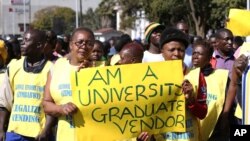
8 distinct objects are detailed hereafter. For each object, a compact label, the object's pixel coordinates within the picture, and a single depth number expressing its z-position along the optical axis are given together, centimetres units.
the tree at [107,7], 7258
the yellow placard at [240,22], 691
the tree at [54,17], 9595
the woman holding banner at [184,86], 563
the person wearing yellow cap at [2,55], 825
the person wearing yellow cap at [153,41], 902
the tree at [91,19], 11770
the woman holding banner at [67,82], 602
